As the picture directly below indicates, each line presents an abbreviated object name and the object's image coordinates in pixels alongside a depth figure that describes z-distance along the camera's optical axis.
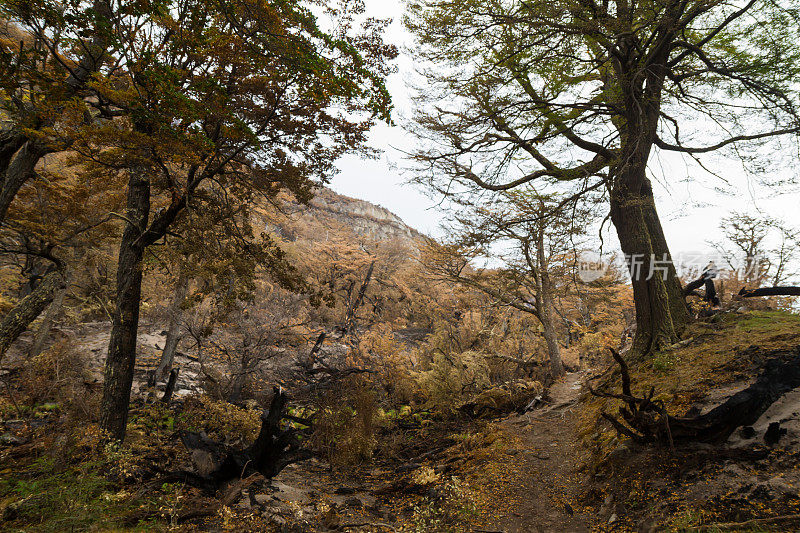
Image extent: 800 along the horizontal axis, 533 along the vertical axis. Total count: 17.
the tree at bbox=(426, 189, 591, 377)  10.91
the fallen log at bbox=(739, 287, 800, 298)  5.22
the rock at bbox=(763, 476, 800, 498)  2.14
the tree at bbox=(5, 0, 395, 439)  3.97
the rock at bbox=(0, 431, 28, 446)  5.10
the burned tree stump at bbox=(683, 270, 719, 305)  7.72
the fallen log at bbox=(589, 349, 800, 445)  2.80
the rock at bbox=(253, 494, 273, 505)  3.83
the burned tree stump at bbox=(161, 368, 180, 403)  8.28
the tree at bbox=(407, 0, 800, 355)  4.61
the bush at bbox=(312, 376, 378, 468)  6.04
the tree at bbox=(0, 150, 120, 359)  7.36
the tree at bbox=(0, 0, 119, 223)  3.59
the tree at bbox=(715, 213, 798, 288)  14.05
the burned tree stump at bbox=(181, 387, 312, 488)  3.96
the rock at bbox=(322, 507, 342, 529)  3.30
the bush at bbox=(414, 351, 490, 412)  8.14
